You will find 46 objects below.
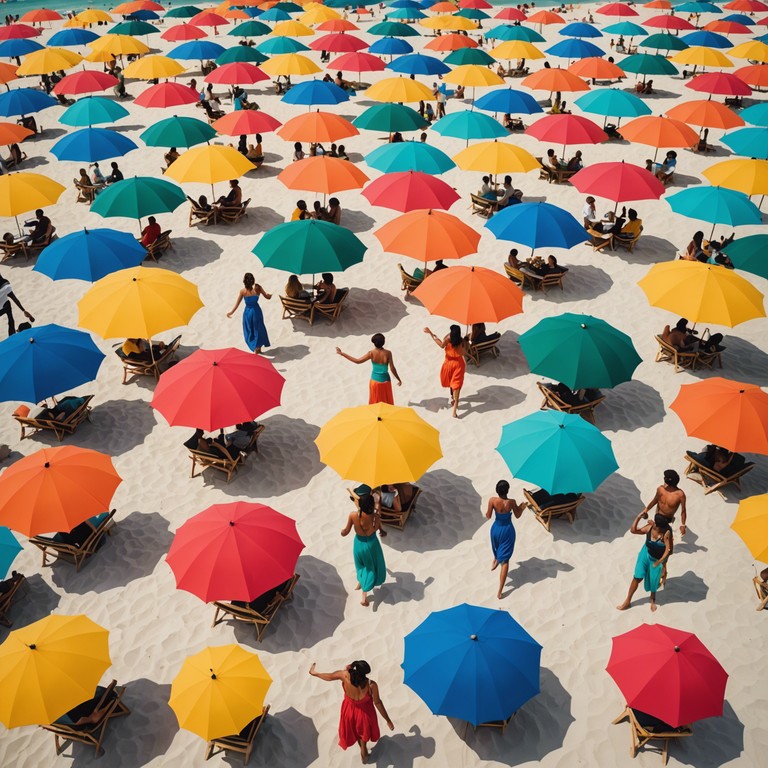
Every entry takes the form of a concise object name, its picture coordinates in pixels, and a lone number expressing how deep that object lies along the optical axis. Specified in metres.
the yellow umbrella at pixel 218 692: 6.26
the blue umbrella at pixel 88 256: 12.61
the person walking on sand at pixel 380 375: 10.50
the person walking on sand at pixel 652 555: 7.95
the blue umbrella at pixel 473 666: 6.32
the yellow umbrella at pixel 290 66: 22.64
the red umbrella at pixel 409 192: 14.31
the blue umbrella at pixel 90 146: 16.83
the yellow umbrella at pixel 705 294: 11.29
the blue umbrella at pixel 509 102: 19.23
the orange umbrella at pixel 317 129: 17.36
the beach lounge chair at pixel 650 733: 6.66
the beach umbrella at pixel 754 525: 7.61
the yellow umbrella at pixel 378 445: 8.45
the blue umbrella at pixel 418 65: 22.88
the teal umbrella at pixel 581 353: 10.35
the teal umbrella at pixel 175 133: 17.27
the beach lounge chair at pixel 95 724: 6.86
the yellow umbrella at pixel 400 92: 20.17
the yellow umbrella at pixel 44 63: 23.72
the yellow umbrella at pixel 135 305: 10.81
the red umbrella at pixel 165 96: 20.03
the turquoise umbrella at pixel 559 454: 8.54
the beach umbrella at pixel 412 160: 15.78
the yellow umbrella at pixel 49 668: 6.18
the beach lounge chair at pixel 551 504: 9.34
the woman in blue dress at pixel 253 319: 12.24
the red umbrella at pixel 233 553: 7.26
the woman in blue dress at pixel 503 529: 8.21
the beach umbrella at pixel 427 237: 12.70
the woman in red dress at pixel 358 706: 6.29
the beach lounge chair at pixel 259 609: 7.95
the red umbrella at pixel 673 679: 6.30
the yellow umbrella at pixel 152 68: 22.50
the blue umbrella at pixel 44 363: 9.95
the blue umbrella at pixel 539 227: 13.21
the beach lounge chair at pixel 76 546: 8.85
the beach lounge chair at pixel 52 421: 11.02
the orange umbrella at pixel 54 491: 8.02
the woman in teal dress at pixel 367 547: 7.88
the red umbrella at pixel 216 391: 9.31
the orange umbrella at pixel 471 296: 11.18
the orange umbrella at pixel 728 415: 9.16
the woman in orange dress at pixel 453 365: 10.88
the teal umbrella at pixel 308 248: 12.43
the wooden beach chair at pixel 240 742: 6.73
